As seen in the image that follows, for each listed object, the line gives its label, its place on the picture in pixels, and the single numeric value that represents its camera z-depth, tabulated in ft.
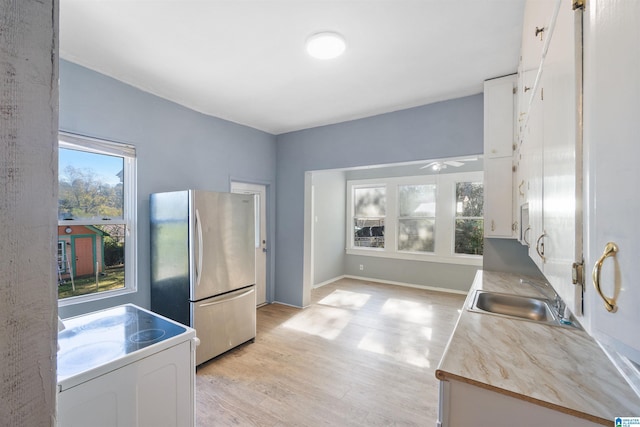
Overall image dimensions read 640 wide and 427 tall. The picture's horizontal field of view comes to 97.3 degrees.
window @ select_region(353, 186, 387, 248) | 19.85
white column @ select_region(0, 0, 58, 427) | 1.33
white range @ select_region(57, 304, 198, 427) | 3.95
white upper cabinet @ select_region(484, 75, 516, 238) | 8.28
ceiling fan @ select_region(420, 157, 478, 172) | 15.86
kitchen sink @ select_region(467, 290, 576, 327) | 6.30
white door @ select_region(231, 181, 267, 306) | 13.99
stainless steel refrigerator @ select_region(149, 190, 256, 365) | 8.36
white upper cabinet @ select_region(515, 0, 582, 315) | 2.37
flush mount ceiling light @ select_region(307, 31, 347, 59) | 6.50
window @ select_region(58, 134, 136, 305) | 7.61
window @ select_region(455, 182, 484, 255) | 16.52
